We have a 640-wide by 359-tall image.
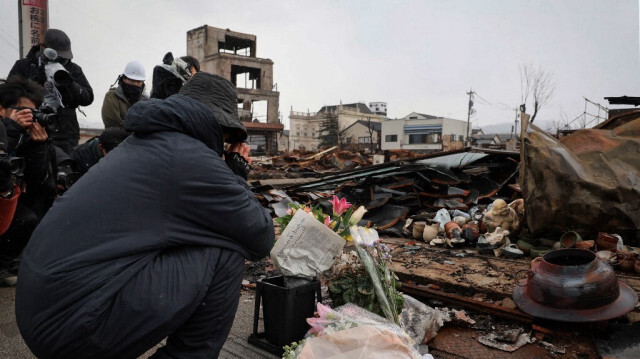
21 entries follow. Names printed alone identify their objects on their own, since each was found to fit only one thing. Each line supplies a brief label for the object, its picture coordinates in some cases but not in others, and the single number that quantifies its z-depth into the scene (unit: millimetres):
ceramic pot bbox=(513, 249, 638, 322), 2781
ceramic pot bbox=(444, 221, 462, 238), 5074
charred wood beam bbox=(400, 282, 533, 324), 3068
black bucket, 2529
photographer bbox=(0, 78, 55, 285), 3369
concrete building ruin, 36750
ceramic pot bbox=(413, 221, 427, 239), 5578
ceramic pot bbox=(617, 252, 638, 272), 3770
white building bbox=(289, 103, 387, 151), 71500
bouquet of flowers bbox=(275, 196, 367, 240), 2766
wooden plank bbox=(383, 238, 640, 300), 3561
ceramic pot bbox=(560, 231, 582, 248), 4285
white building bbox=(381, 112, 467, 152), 49562
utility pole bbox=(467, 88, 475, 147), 48647
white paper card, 2539
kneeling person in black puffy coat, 1557
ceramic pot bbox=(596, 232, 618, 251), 4078
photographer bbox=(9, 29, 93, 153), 4242
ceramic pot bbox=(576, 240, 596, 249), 4102
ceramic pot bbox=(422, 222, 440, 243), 5361
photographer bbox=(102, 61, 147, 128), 4371
